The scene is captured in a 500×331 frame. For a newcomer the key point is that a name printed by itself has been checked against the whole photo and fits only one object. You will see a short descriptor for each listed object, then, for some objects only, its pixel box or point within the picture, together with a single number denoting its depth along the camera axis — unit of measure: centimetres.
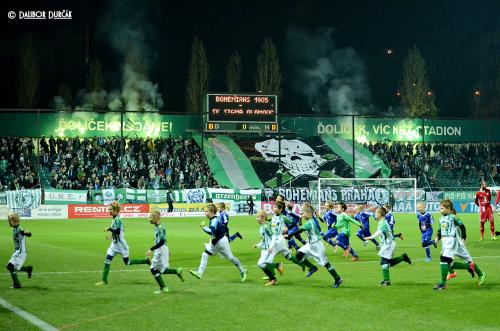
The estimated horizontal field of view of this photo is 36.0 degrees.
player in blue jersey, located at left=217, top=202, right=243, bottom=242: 2443
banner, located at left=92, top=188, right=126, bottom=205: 5147
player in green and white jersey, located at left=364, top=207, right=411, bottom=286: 1739
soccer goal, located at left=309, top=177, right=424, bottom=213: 5459
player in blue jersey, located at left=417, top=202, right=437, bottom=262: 2389
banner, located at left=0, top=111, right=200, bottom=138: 6444
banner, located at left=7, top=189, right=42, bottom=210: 4919
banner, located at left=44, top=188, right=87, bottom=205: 5078
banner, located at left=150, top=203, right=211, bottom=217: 5288
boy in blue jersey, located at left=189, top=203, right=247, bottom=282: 1789
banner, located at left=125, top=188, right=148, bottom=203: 5219
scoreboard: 5769
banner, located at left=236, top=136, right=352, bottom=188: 6575
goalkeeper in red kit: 3156
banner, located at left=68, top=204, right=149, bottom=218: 5150
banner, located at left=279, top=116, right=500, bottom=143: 7212
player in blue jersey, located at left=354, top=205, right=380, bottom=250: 2765
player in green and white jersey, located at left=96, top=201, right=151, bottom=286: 1794
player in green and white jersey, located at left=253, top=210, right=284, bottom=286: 1774
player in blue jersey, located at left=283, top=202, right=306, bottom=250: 2282
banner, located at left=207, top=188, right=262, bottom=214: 5406
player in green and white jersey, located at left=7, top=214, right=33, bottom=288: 1742
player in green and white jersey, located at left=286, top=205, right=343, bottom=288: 1711
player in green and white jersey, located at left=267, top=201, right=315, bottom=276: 1791
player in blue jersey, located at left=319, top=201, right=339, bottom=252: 2617
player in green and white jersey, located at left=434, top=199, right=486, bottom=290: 1648
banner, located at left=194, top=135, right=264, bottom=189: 6425
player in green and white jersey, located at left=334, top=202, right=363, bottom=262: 2488
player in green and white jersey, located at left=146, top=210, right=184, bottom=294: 1638
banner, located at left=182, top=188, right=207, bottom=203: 5362
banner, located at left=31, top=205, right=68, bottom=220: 5038
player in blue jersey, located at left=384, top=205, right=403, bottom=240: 2494
